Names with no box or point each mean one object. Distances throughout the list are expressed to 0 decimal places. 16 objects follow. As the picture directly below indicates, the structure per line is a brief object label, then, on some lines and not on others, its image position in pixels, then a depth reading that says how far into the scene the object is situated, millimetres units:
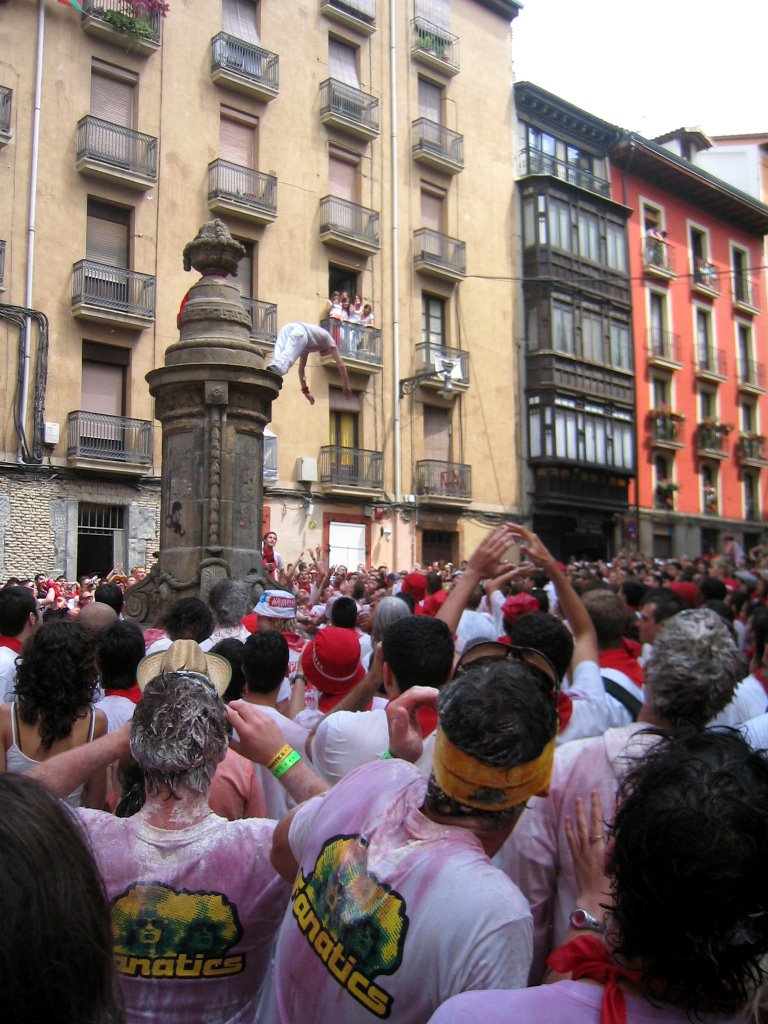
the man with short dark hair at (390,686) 3117
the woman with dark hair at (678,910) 1354
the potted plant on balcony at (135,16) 20703
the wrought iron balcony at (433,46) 26781
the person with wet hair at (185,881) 2113
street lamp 22969
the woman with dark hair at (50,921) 1031
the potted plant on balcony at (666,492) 32869
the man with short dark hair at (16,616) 4906
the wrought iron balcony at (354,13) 24922
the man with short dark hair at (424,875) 1659
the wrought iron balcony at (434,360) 26312
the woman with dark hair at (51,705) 3242
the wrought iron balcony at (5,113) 19109
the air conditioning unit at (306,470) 23250
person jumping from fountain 11594
